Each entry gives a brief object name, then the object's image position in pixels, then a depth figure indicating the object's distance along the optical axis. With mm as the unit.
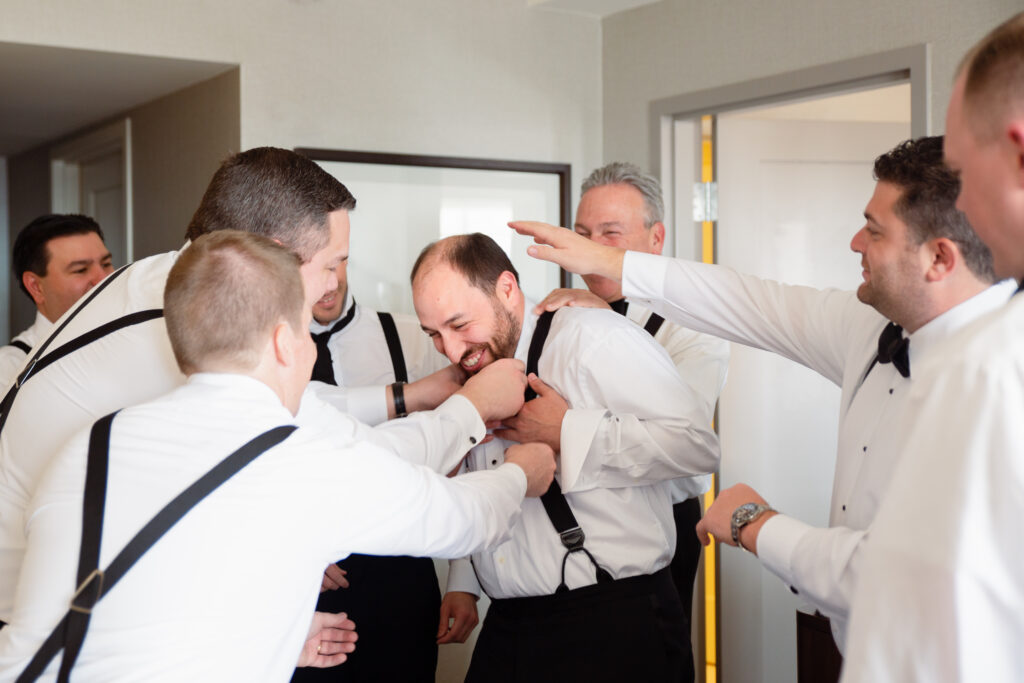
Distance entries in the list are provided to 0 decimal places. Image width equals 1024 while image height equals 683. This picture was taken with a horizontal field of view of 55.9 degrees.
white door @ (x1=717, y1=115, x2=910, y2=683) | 3818
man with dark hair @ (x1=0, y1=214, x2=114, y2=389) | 3324
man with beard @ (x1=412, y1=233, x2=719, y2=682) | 1966
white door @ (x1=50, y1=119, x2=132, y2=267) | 4582
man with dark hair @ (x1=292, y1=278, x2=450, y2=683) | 2592
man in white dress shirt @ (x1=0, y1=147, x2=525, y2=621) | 1604
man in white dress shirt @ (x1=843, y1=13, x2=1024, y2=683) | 852
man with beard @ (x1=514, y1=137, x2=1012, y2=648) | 1524
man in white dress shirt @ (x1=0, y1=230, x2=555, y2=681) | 1236
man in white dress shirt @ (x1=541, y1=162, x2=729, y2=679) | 2775
